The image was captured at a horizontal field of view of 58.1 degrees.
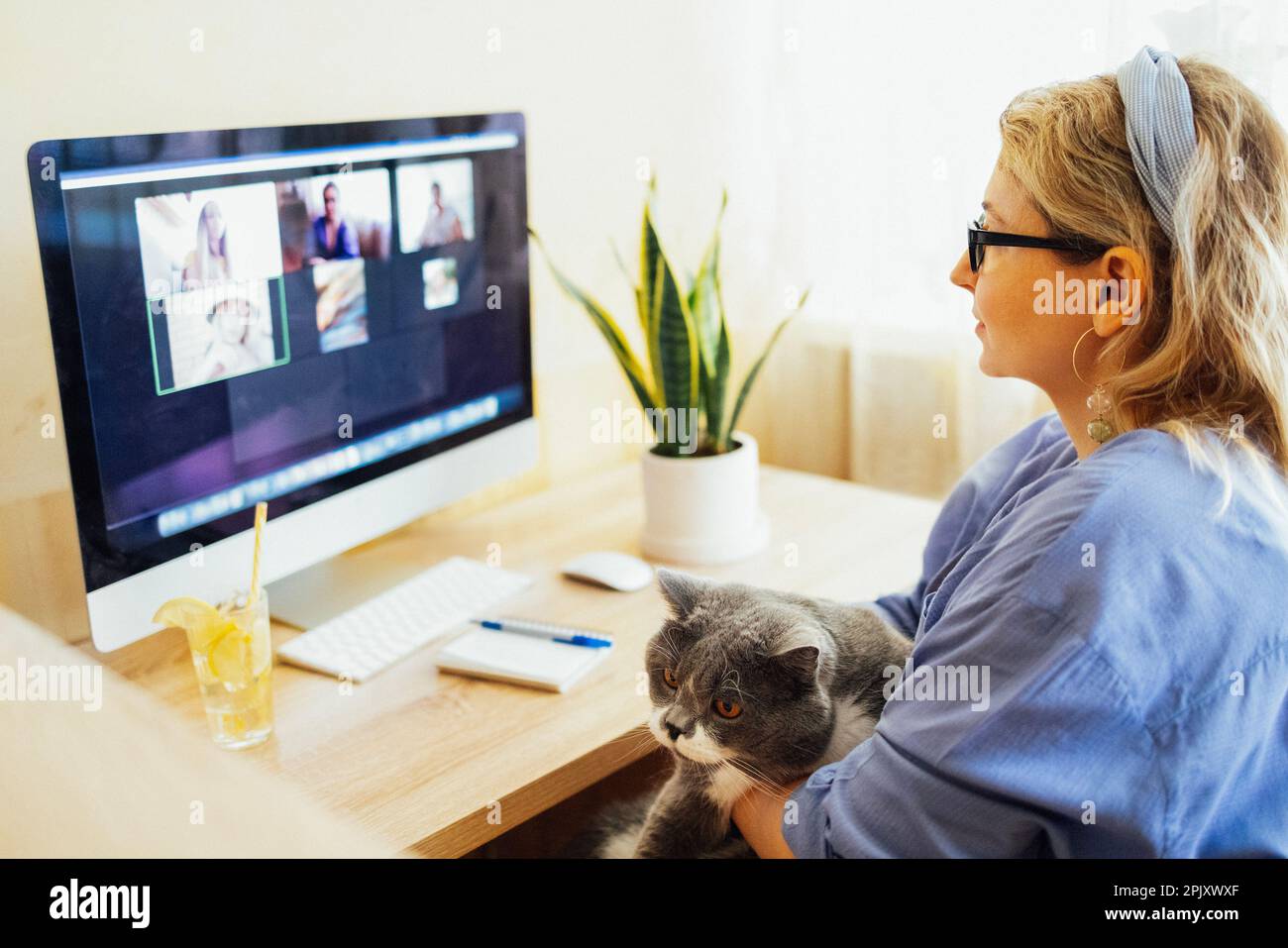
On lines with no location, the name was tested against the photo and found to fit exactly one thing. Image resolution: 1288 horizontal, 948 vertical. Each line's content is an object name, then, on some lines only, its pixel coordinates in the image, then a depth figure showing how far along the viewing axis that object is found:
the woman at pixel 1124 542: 0.84
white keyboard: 1.37
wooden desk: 1.12
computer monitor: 1.16
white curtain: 1.86
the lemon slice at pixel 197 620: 1.17
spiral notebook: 1.32
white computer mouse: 1.57
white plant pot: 1.65
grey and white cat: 1.05
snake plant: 1.62
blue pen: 1.39
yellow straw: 1.20
